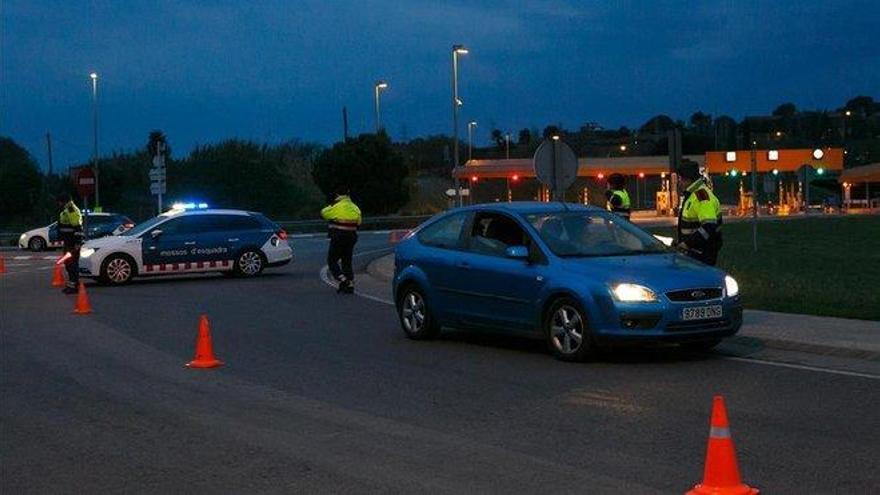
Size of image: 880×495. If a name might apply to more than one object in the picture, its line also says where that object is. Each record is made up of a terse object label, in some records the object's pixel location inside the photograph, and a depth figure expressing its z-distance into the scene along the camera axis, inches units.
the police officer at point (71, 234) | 927.0
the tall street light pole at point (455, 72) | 1747.0
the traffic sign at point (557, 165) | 823.7
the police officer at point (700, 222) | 634.2
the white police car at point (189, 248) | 1037.2
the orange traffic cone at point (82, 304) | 773.9
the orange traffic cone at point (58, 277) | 1051.9
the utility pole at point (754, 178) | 1152.8
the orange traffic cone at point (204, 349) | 511.8
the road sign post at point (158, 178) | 1844.2
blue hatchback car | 481.4
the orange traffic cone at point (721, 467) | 255.0
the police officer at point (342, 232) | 879.1
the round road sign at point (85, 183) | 1863.9
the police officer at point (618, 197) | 754.8
